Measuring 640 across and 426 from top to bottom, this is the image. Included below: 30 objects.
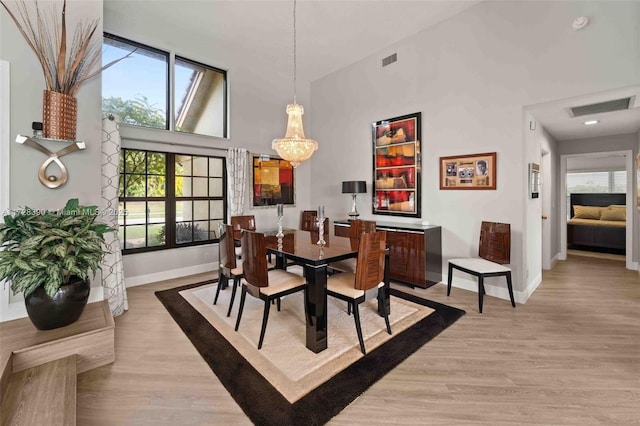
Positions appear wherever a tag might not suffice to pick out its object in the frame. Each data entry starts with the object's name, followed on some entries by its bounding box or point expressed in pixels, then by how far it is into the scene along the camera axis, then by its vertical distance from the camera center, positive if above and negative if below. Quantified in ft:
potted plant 6.33 -1.16
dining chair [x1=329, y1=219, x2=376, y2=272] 10.85 -0.94
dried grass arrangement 7.96 +4.96
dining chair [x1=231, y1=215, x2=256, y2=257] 14.30 -0.50
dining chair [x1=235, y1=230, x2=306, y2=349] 7.87 -2.10
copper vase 7.84 +2.79
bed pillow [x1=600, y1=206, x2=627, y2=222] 19.31 +0.04
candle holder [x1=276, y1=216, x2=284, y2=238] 11.00 -0.78
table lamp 15.85 +1.47
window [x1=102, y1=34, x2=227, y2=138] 13.21 +6.41
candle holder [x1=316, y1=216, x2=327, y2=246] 9.70 -0.76
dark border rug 5.55 -3.89
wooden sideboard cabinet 12.55 -1.90
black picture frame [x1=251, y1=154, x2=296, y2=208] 17.65 +2.08
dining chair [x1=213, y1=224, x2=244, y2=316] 9.95 -1.71
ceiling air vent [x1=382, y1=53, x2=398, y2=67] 15.07 +8.45
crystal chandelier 10.46 +2.64
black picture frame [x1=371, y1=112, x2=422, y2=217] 14.43 +2.58
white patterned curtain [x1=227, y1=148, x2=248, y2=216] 16.08 +2.09
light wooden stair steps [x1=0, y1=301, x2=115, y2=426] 4.91 -3.44
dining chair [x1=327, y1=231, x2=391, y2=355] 7.67 -1.89
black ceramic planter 6.68 -2.29
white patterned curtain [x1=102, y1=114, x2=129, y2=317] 10.10 +0.04
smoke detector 9.37 +6.48
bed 18.48 -0.77
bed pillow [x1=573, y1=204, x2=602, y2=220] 20.83 +0.11
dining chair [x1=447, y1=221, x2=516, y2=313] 10.36 -1.86
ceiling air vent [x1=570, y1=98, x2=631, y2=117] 10.34 +4.18
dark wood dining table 7.55 -1.65
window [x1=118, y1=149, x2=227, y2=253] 13.61 +0.69
